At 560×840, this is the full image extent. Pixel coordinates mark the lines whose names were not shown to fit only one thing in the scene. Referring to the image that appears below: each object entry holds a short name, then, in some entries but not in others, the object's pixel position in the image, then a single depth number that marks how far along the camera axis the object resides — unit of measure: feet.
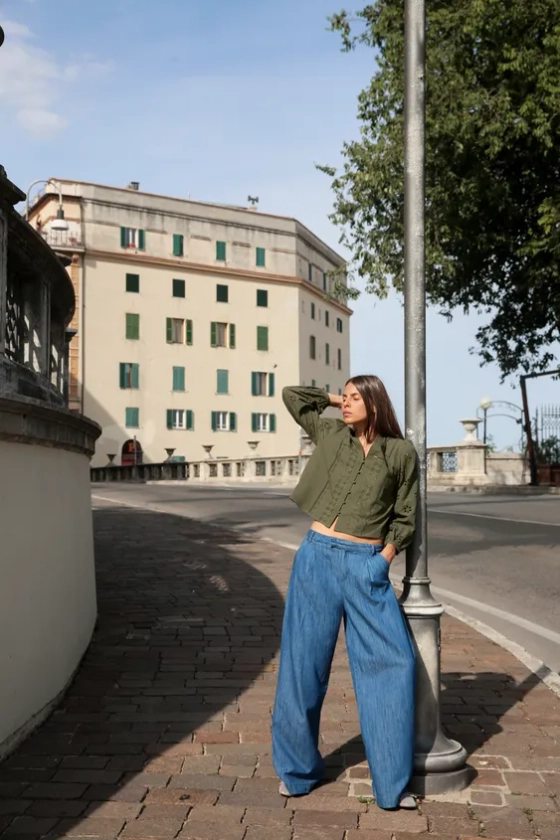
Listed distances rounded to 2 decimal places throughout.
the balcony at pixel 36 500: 14.65
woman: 12.92
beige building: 179.93
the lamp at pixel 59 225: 79.71
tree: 64.75
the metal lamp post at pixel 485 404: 111.93
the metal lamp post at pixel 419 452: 13.58
